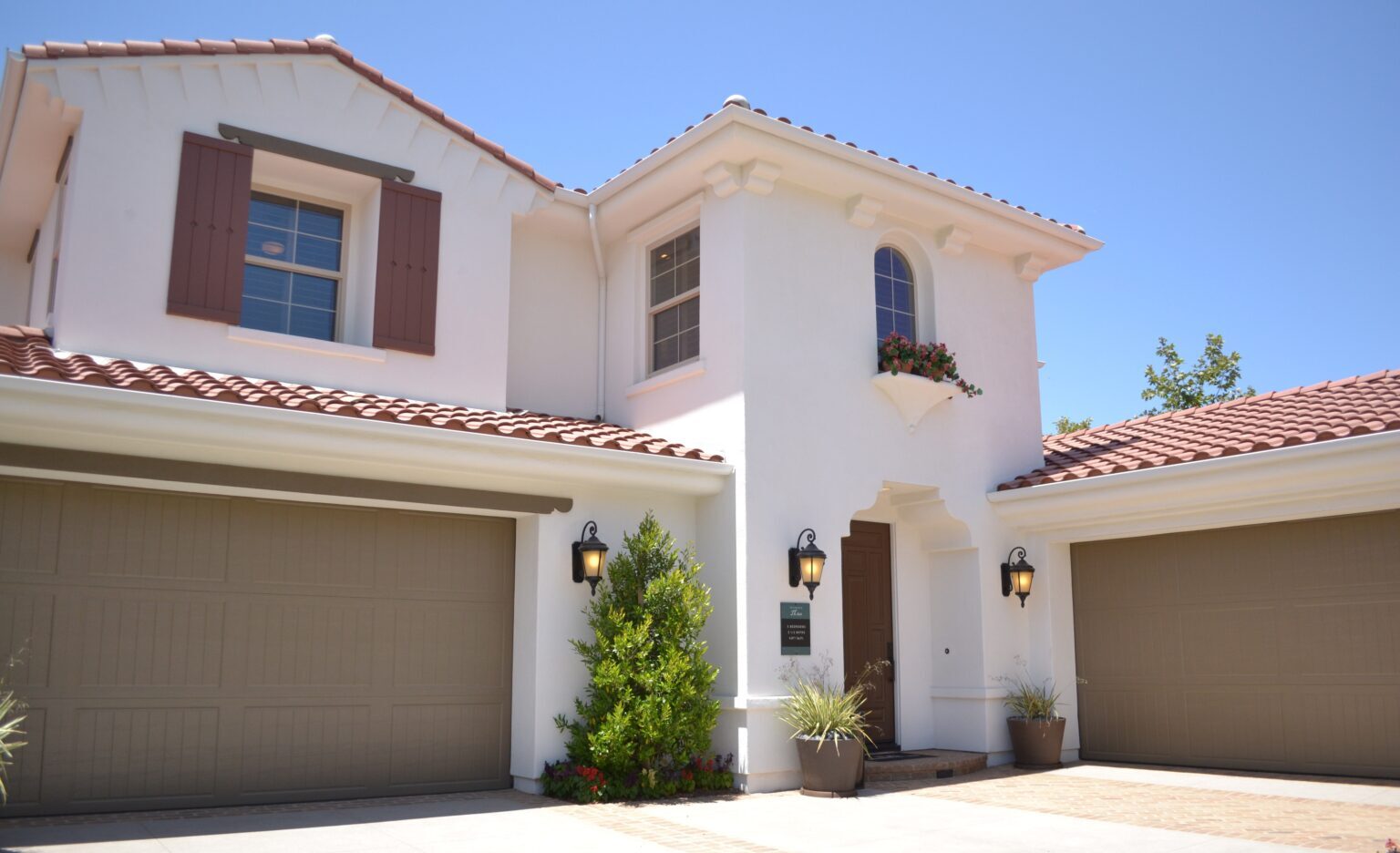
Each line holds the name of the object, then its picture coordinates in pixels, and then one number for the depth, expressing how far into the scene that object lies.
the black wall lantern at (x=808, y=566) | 10.09
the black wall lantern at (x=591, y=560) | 9.49
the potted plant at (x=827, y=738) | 9.30
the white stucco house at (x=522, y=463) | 8.01
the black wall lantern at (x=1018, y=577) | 11.69
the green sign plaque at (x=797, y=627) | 10.11
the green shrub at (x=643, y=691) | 8.95
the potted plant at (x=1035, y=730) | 11.13
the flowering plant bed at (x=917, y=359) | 11.23
